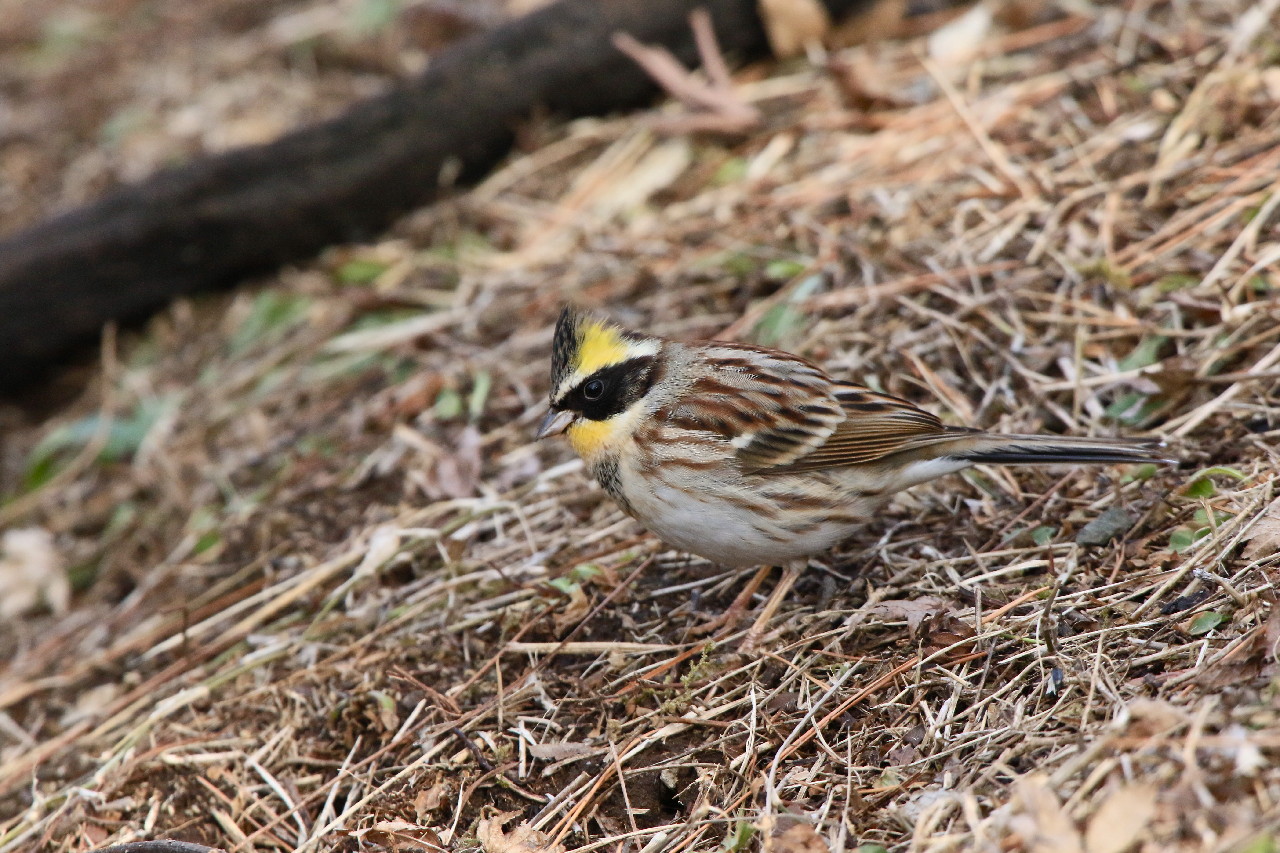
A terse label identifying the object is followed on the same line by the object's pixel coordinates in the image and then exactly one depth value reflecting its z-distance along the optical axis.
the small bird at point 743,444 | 8.16
